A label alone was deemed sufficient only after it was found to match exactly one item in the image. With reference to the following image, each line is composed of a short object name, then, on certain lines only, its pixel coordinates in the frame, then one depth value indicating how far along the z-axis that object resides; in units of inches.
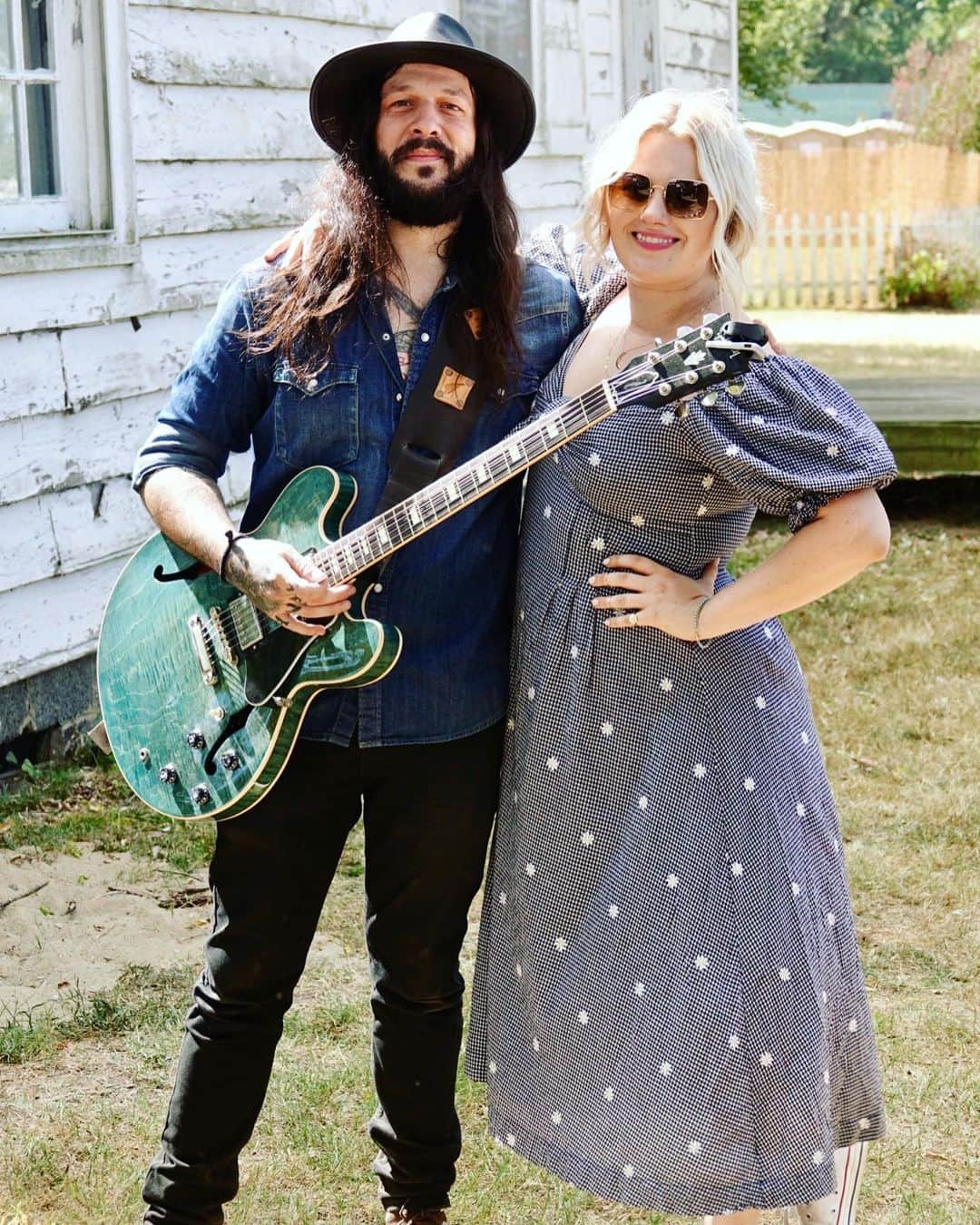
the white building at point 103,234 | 196.2
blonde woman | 94.4
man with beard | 104.3
